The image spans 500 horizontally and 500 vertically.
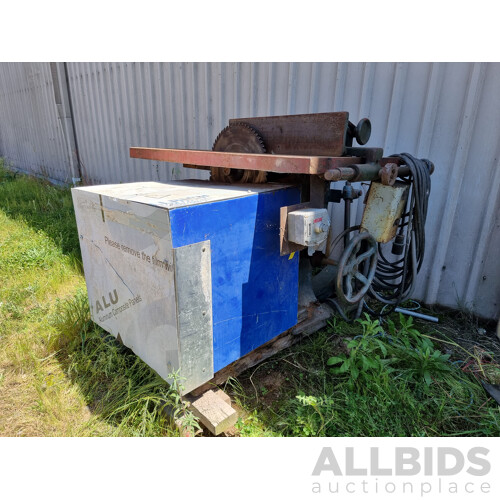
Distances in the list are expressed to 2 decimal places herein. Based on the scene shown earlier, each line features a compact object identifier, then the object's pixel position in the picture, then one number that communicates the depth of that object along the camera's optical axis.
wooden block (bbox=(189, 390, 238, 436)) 1.72
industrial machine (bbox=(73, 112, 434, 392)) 1.63
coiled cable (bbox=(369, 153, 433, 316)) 2.07
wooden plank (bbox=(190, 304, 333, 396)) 1.99
